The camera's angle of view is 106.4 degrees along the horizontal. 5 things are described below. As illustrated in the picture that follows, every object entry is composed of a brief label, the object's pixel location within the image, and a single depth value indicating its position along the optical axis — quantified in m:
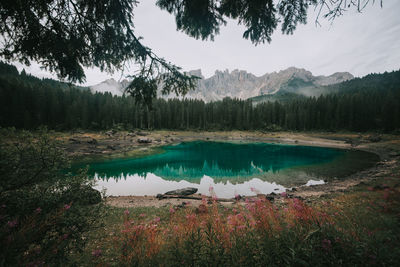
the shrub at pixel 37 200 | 2.07
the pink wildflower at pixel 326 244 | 2.47
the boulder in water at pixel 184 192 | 13.14
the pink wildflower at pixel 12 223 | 2.06
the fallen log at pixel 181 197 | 11.77
